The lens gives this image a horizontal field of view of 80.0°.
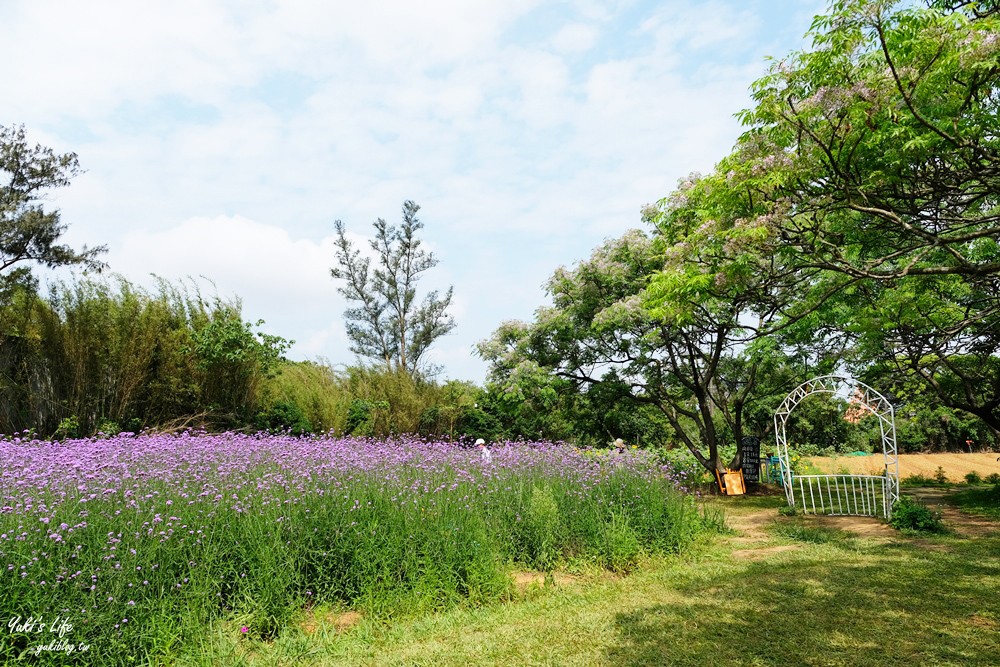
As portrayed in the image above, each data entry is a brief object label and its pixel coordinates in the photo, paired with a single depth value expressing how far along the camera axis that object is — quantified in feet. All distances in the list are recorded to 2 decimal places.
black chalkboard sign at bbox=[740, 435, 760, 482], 45.21
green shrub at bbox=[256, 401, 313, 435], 40.07
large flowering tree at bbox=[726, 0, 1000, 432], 16.14
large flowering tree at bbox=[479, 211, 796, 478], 39.47
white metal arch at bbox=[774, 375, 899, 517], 28.25
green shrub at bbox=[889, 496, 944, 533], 24.82
